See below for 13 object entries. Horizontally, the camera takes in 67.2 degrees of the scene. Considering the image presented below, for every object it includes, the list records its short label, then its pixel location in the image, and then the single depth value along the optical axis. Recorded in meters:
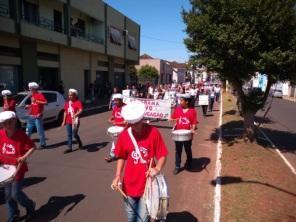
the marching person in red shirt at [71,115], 6.10
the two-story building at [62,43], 12.55
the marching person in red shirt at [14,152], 3.01
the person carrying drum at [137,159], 2.44
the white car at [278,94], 35.07
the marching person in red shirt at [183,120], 5.03
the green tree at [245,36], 6.01
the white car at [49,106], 8.39
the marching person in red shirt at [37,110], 6.54
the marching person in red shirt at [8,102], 6.46
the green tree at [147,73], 41.22
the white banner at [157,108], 10.33
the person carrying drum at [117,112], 5.50
